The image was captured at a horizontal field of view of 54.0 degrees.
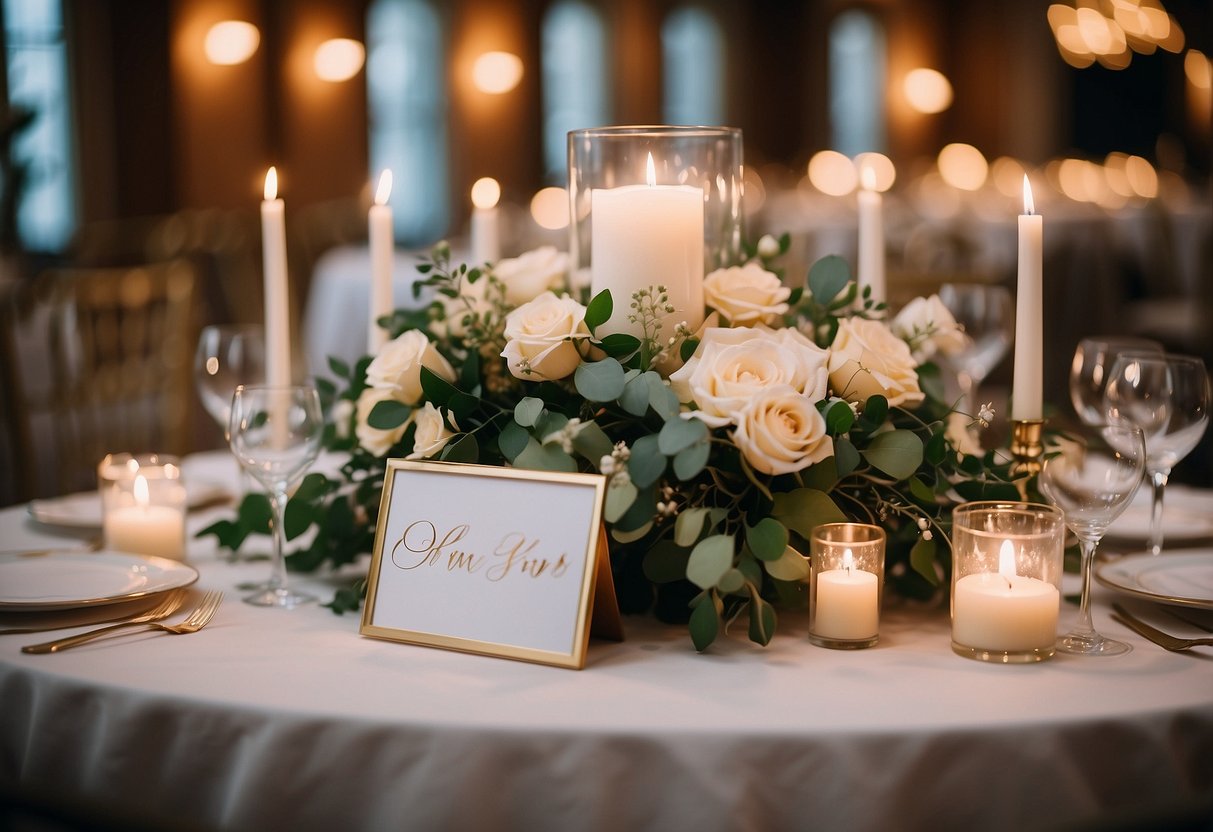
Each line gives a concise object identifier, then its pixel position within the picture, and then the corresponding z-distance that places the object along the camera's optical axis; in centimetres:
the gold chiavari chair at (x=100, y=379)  280
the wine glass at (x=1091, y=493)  107
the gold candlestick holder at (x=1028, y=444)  120
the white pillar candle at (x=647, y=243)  116
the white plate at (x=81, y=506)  152
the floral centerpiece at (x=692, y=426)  103
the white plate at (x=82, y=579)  114
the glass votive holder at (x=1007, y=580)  103
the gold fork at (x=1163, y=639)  107
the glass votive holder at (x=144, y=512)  138
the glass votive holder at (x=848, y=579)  106
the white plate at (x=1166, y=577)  115
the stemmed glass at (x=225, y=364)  169
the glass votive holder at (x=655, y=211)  116
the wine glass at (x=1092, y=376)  147
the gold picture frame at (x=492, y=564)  102
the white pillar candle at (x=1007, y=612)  102
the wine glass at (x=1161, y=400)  130
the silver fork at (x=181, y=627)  105
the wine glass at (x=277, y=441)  119
